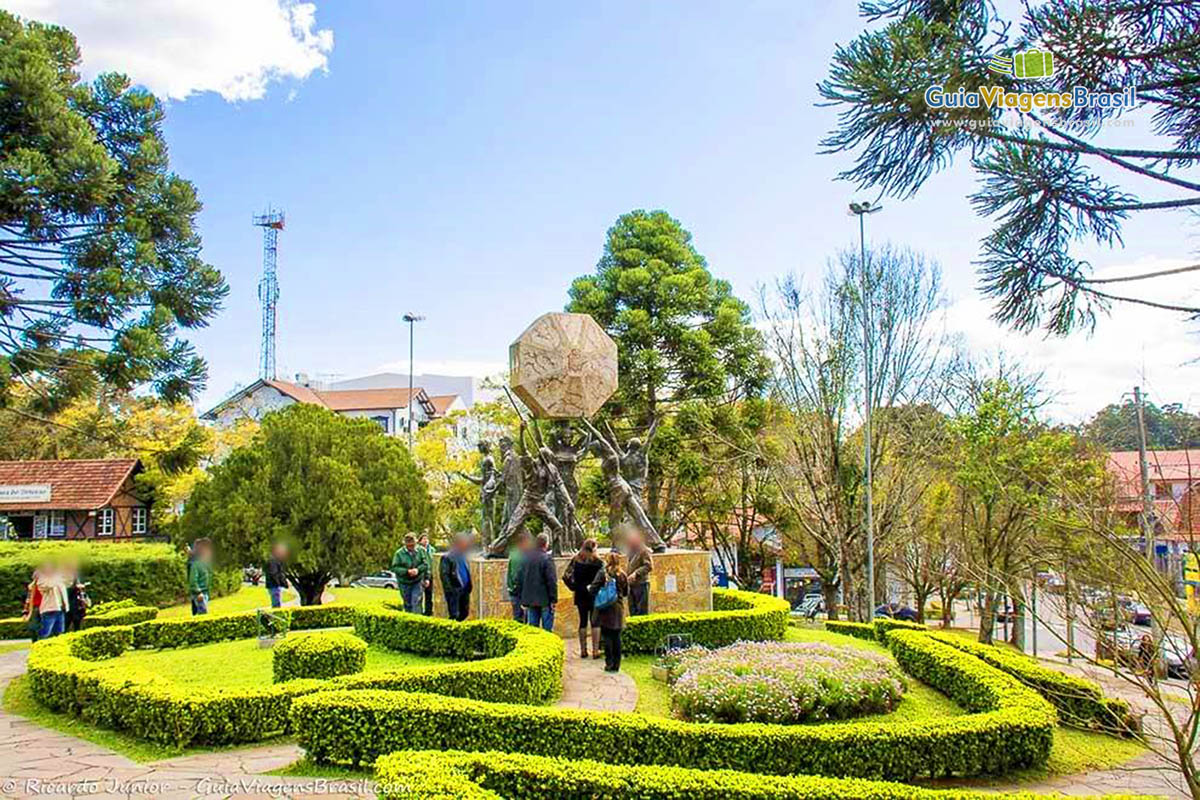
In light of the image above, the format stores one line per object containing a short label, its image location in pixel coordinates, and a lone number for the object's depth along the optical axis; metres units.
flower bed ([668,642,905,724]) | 8.99
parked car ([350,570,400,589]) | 34.38
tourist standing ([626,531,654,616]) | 13.63
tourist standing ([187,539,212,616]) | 17.03
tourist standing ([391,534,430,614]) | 14.82
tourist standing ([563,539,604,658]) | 11.93
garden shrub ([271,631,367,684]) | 9.87
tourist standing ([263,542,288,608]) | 18.30
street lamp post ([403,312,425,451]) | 46.43
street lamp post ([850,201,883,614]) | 20.61
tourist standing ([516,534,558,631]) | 12.27
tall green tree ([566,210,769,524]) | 26.72
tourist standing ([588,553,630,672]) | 11.31
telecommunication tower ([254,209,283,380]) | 52.44
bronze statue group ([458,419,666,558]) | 15.22
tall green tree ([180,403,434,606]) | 19.97
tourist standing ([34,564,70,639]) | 13.99
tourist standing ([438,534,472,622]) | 13.73
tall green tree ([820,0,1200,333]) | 5.00
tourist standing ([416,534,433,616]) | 15.24
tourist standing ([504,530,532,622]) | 12.70
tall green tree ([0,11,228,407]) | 12.12
